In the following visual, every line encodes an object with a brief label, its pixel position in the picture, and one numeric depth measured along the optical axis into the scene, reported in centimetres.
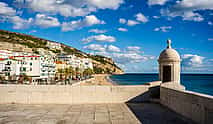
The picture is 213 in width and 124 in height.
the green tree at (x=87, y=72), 12276
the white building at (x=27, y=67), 7531
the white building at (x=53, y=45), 18548
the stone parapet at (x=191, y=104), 608
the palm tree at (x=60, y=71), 9674
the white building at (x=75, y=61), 13329
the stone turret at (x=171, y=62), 1135
